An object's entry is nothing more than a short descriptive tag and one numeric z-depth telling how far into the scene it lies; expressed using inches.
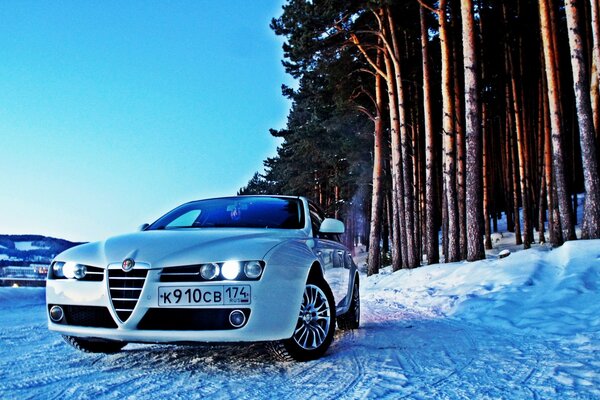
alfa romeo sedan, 161.3
